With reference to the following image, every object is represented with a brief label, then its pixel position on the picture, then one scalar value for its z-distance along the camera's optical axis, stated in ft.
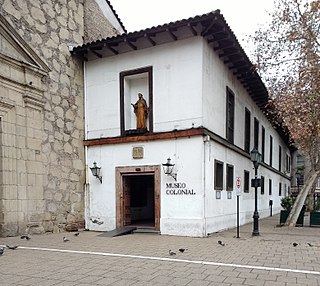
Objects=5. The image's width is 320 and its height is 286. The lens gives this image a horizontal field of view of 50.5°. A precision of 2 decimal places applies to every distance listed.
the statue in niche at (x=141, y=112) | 36.52
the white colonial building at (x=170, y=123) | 33.14
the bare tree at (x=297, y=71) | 35.42
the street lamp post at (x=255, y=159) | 34.73
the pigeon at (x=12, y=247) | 24.82
